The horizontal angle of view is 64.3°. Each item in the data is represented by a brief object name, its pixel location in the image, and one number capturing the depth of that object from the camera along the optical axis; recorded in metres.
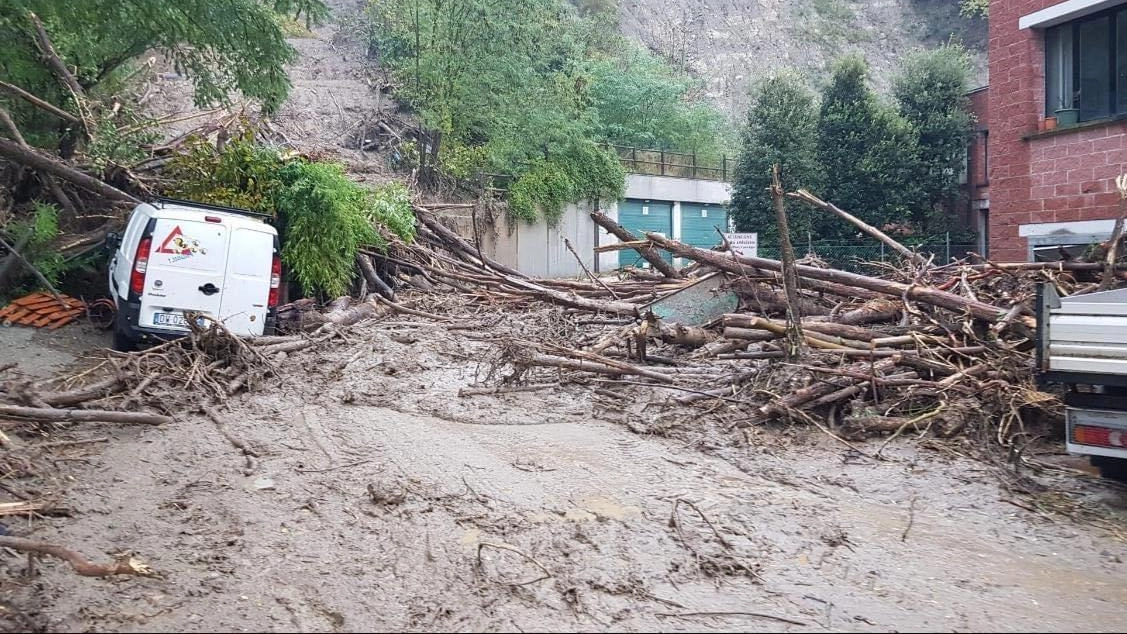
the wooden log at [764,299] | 10.27
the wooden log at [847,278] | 8.86
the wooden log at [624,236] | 10.66
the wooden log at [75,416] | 7.41
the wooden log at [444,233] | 18.06
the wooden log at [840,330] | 8.98
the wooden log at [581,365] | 8.84
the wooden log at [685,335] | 9.67
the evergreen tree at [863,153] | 27.12
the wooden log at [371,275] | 15.52
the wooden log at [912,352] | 8.18
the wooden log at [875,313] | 9.73
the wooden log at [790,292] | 8.19
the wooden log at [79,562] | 4.21
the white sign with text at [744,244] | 11.42
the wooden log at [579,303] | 11.83
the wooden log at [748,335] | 9.12
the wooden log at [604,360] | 8.84
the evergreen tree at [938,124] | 27.17
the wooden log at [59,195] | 13.98
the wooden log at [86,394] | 8.01
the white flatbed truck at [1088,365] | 5.99
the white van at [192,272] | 10.51
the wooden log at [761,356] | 8.66
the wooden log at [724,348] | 9.36
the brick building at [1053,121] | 15.32
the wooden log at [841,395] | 7.89
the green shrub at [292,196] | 14.16
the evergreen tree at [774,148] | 28.42
